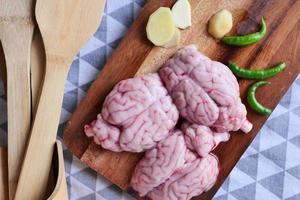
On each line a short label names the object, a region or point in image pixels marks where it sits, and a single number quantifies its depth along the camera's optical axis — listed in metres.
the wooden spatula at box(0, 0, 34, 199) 0.67
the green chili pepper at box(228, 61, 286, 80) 0.69
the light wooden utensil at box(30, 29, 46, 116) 0.68
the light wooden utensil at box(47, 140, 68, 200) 0.66
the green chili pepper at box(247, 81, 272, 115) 0.69
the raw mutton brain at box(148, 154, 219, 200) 0.67
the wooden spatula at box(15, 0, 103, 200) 0.67
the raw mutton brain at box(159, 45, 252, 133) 0.67
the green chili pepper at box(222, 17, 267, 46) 0.69
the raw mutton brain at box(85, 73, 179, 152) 0.67
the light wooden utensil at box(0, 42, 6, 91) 0.69
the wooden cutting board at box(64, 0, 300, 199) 0.69
